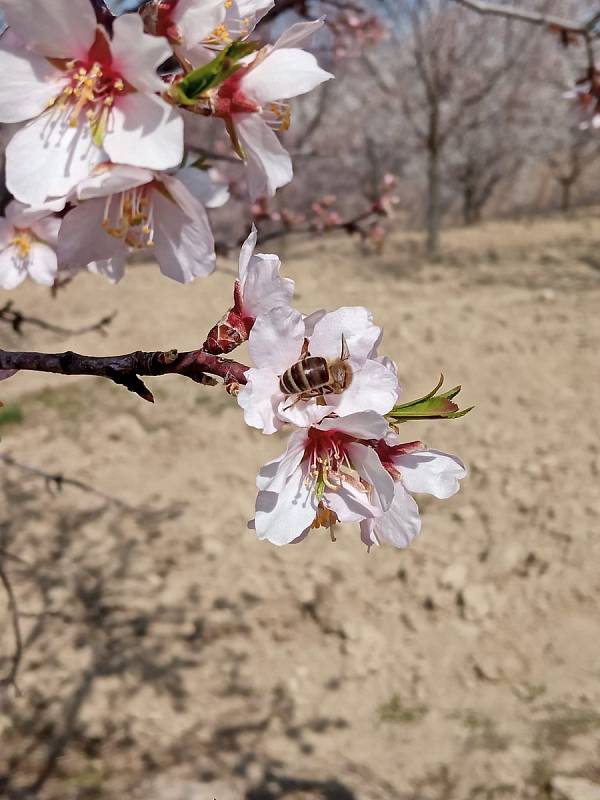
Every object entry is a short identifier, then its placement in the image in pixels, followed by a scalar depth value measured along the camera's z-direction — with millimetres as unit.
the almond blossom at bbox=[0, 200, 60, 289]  246
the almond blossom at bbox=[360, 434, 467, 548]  139
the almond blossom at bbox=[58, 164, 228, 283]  128
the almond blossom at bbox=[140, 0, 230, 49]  110
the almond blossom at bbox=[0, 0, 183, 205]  107
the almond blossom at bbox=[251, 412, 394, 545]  124
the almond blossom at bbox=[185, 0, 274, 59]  117
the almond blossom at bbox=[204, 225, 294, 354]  129
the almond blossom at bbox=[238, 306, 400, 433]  121
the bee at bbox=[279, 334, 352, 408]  120
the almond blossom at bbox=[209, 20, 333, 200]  121
